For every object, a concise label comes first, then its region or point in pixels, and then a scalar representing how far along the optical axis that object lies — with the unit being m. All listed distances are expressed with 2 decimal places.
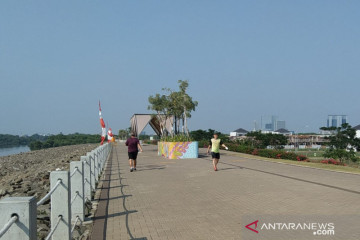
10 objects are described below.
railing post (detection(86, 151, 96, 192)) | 9.27
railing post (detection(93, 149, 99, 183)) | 11.47
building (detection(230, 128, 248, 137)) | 134.75
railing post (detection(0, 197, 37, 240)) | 2.81
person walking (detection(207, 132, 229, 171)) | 13.85
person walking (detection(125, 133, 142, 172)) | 14.43
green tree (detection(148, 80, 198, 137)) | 26.67
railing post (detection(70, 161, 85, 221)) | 6.26
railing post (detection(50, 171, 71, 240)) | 4.77
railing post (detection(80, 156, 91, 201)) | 8.00
